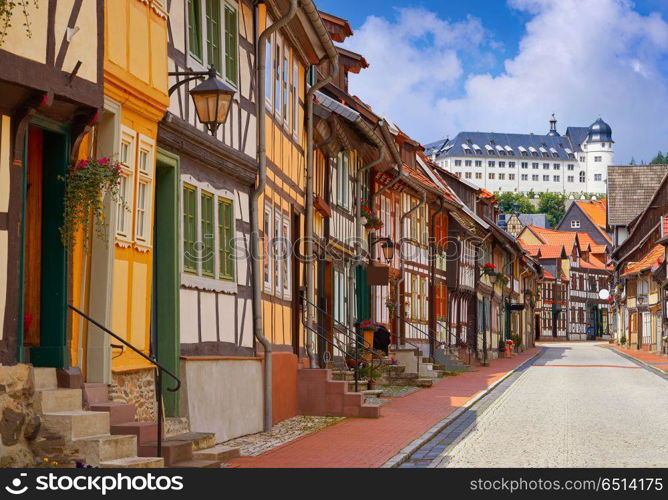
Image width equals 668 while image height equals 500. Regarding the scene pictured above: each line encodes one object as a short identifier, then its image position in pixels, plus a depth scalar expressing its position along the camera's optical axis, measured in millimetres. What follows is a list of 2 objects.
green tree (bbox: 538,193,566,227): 193750
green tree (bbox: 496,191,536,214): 185875
